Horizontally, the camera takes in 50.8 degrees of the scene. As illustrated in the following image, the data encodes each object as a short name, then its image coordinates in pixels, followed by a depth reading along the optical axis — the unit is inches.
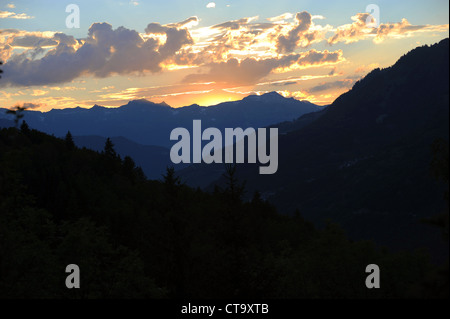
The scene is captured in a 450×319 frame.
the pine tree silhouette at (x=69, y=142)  6747.5
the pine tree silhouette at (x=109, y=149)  6141.7
